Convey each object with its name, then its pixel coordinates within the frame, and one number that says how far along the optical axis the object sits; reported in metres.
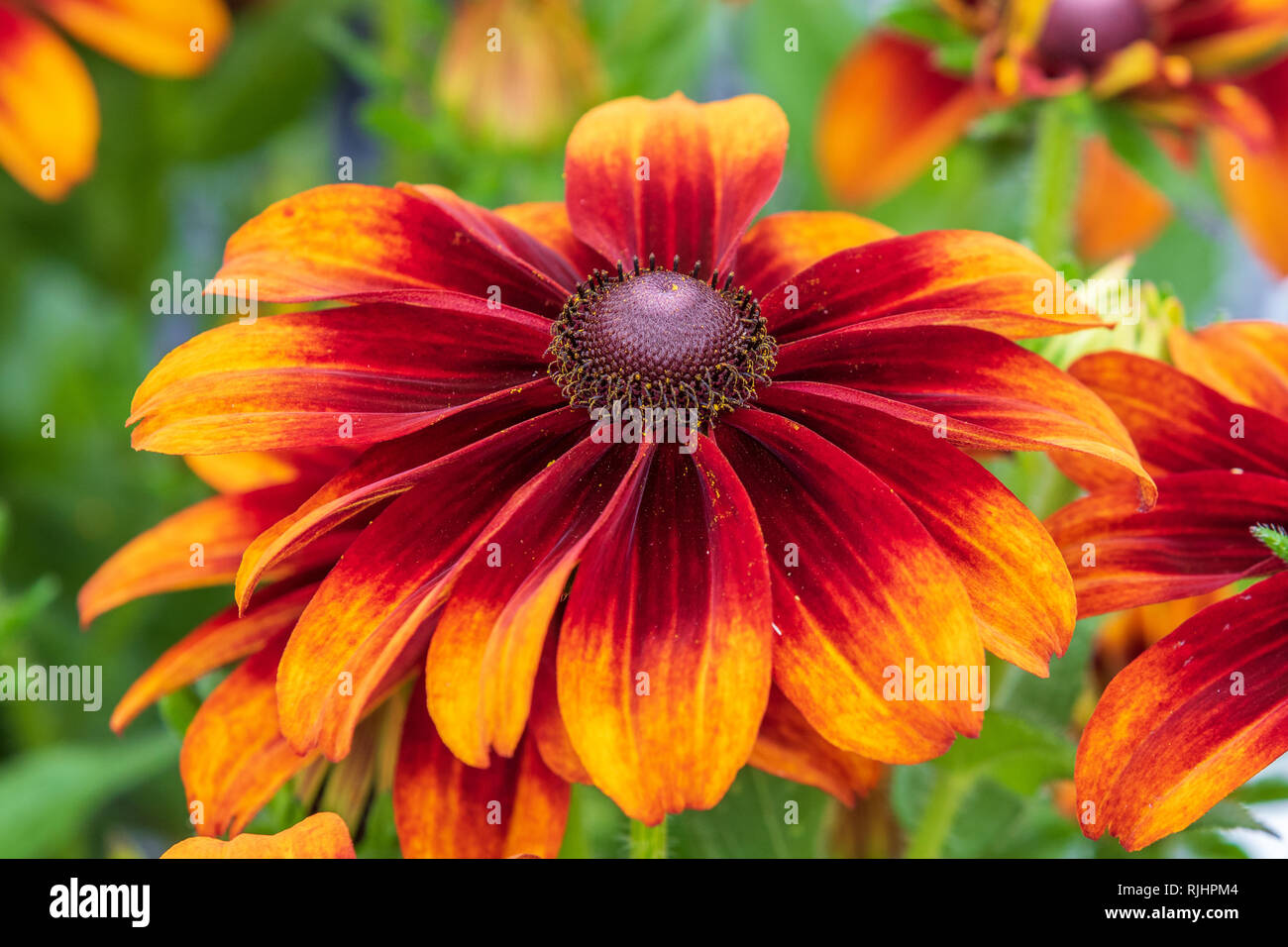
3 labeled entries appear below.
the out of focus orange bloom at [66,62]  0.34
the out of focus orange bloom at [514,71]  0.38
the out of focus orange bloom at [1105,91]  0.32
